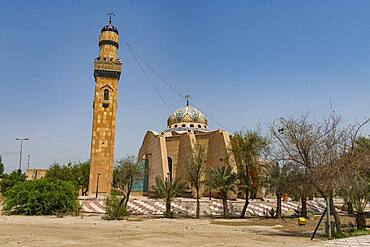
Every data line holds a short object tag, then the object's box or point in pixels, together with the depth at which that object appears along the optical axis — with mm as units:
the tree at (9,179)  49906
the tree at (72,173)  51812
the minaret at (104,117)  45969
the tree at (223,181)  27328
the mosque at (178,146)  43812
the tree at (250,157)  29234
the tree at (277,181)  25047
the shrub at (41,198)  27125
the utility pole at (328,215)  14684
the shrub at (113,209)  23625
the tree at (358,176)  15031
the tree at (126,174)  29709
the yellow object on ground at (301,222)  22047
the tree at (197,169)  28091
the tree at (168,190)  27156
